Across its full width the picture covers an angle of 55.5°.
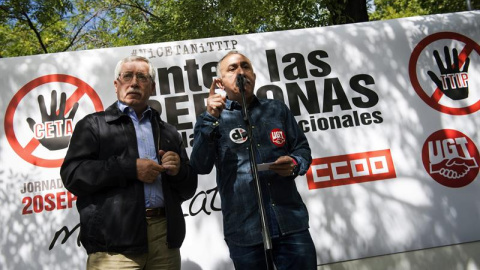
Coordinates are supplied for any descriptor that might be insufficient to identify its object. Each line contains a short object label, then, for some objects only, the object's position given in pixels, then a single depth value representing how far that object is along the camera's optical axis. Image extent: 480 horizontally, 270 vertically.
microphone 2.30
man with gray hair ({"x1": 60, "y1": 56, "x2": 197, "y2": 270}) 2.16
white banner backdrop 3.58
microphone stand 2.06
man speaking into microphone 2.42
